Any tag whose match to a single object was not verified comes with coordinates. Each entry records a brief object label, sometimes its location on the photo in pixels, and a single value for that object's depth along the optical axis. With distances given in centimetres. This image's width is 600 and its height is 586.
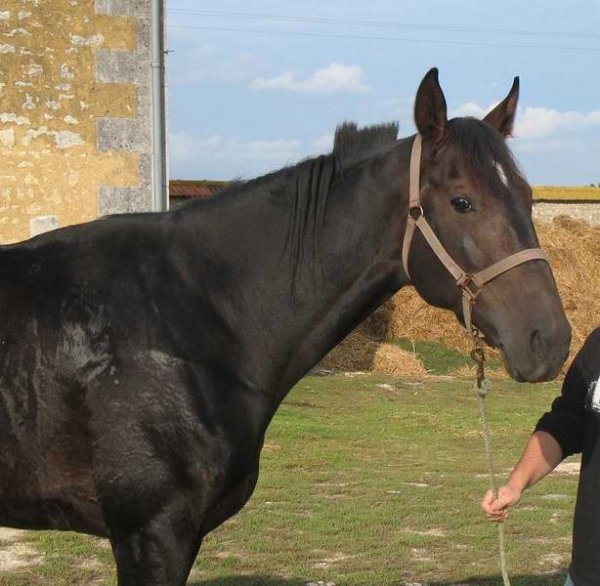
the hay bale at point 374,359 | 1544
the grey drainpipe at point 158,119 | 892
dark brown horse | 313
